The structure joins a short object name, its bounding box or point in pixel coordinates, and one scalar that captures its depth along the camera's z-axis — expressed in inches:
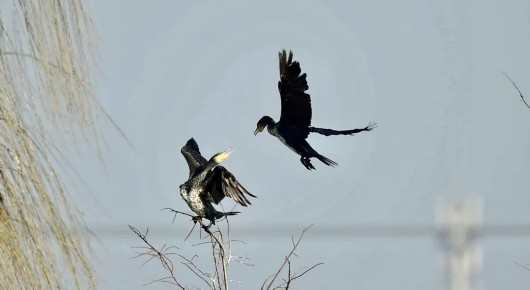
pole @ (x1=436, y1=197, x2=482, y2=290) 1483.8
